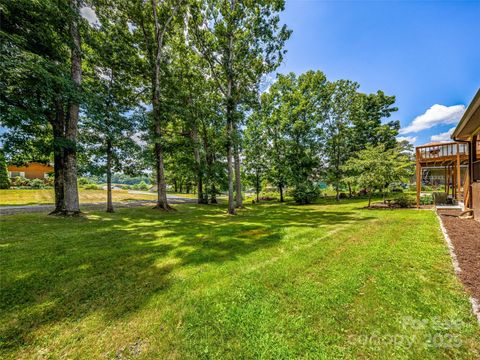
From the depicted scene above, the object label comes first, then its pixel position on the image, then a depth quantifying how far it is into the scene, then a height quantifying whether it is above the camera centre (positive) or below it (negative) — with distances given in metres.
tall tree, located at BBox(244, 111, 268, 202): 23.17 +3.78
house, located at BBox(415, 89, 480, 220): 6.99 +1.46
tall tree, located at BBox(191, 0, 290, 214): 11.31 +8.91
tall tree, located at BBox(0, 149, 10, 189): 19.75 +0.50
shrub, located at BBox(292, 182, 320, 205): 19.23 -1.36
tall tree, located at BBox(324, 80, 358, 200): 23.23 +6.79
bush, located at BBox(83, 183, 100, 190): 30.05 -0.83
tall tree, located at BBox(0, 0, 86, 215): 6.38 +3.79
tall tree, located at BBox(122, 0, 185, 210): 11.77 +9.39
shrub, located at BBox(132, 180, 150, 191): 51.72 -1.58
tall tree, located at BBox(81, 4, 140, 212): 10.09 +5.13
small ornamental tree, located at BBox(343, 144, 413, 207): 12.84 +0.70
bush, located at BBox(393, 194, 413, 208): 13.03 -1.63
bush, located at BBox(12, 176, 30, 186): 23.38 +0.07
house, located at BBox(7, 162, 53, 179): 32.06 +1.84
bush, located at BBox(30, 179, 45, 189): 23.82 -0.21
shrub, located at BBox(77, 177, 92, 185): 32.16 -0.01
